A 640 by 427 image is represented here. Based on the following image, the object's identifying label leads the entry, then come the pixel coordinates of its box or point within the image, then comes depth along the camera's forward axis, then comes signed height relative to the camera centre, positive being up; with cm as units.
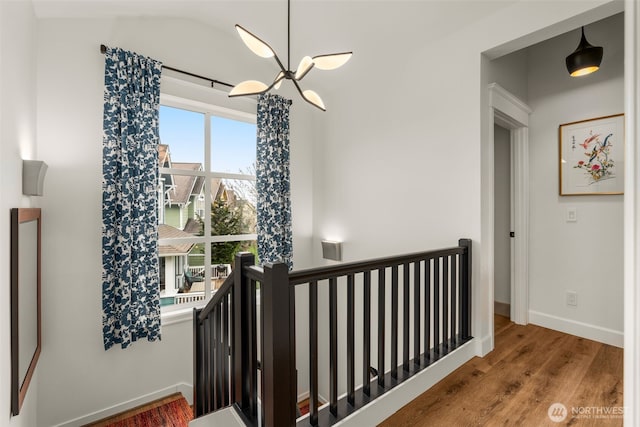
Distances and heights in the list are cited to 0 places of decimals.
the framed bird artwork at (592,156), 252 +48
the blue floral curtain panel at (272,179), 343 +39
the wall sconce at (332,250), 364 -44
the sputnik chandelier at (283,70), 181 +93
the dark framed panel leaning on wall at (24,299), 150 -47
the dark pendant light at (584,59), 227 +115
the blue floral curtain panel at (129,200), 246 +12
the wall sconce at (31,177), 182 +23
